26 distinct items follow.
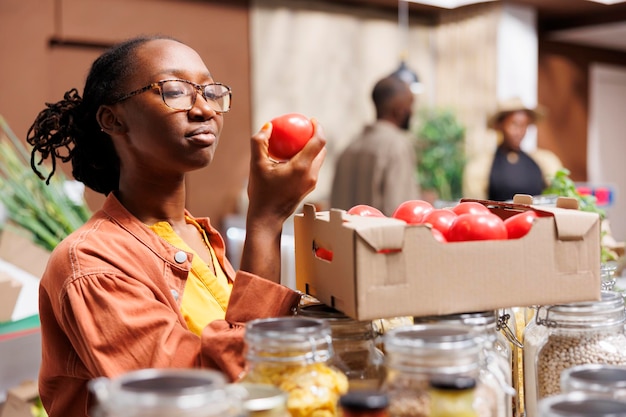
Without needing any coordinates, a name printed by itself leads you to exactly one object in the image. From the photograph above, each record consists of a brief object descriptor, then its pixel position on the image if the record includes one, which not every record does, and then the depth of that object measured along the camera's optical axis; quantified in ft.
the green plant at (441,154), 22.90
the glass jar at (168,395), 2.13
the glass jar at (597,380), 2.59
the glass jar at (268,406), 2.45
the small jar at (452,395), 2.46
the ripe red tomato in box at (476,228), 3.27
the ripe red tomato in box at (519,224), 3.35
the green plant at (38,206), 8.39
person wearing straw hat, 16.39
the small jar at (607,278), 4.26
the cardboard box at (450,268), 3.04
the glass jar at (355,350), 3.18
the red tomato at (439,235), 3.29
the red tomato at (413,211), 3.79
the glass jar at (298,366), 2.74
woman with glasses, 3.53
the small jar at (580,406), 2.39
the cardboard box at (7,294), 7.04
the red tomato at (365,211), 3.81
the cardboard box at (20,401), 7.52
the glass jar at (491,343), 2.98
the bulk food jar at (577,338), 3.34
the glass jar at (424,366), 2.59
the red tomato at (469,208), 3.82
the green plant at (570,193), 5.91
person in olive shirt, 12.59
